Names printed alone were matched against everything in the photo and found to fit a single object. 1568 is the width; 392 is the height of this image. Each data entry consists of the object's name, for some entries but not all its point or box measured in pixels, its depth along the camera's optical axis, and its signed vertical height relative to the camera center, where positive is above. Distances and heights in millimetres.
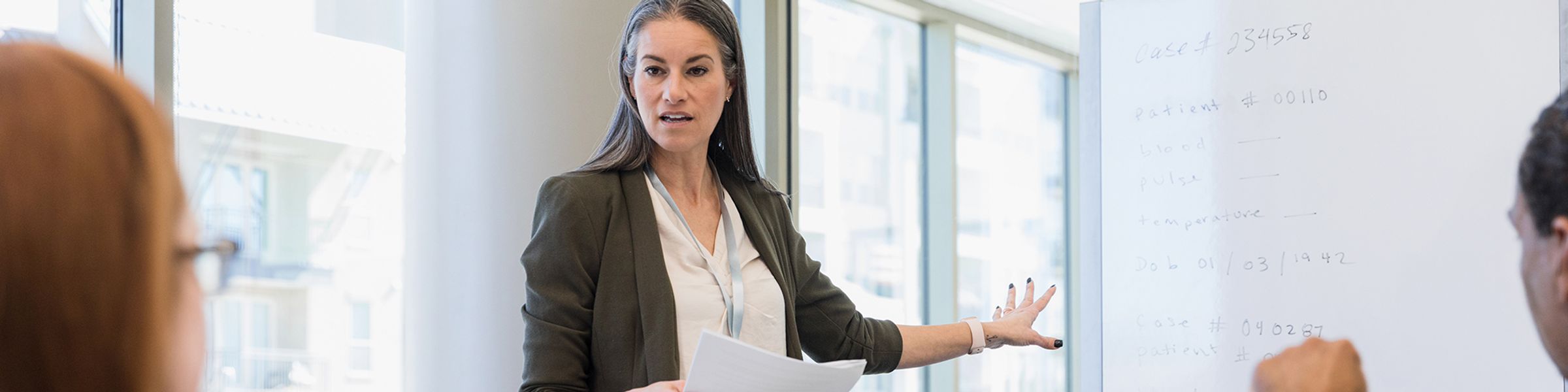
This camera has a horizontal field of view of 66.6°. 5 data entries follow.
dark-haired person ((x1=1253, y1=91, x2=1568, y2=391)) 1042 -21
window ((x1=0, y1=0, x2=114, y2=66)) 1979 +323
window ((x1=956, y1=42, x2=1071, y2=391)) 3404 +28
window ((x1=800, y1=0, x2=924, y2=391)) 3611 +160
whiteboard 2006 +32
